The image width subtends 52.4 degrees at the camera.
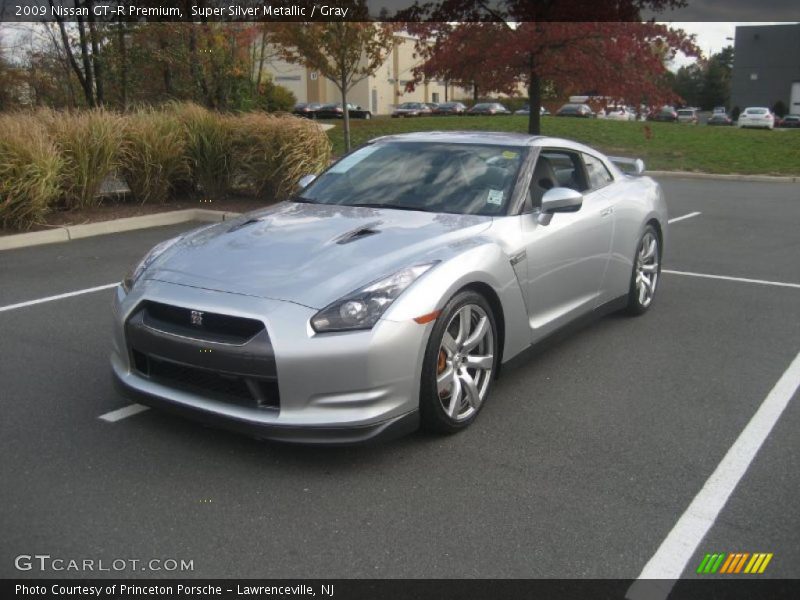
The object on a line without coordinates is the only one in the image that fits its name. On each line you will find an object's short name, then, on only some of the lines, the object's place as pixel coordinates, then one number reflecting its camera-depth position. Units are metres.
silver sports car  3.54
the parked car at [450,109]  56.20
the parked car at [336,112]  52.47
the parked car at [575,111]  49.52
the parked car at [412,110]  54.71
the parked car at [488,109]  54.59
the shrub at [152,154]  11.18
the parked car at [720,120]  59.22
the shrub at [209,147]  11.88
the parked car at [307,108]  50.95
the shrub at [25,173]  9.44
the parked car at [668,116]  58.34
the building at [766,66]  74.00
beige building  67.56
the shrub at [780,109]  69.44
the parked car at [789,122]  55.74
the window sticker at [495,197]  4.82
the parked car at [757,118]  47.47
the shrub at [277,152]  11.87
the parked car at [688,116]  61.38
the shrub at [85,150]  10.38
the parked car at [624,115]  53.93
